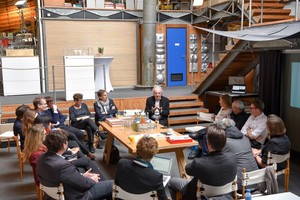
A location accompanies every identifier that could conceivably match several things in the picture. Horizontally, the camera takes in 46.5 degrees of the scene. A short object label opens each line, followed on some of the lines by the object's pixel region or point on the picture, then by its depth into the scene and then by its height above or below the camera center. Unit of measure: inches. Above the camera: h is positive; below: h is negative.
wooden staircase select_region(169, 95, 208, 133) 304.7 -45.0
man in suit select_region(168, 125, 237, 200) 119.6 -36.1
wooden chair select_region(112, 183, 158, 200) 116.0 -44.8
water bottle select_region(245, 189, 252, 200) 99.9 -39.0
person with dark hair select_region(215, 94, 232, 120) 229.0 -29.9
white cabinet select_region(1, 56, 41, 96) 346.0 -14.2
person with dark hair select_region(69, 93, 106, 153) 247.1 -42.0
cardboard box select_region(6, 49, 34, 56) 349.7 +9.8
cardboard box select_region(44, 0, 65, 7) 372.8 +62.7
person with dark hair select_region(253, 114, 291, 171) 153.9 -36.1
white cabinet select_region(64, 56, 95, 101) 324.2 -13.7
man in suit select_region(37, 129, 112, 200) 122.8 -39.9
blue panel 420.2 +5.6
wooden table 162.9 -39.3
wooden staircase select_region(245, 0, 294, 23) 266.5 +37.9
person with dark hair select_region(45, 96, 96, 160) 235.6 -40.0
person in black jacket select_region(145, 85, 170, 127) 247.4 -33.0
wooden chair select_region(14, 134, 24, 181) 185.3 -48.2
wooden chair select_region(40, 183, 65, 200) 122.7 -46.0
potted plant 381.6 +12.2
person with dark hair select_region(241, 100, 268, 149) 197.3 -38.3
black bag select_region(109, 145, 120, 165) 220.7 -59.3
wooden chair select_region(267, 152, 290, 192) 153.6 -43.6
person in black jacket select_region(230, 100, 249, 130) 218.5 -33.9
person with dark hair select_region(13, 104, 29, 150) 204.0 -35.5
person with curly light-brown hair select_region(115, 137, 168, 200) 115.3 -37.5
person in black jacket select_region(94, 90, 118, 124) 253.8 -34.2
